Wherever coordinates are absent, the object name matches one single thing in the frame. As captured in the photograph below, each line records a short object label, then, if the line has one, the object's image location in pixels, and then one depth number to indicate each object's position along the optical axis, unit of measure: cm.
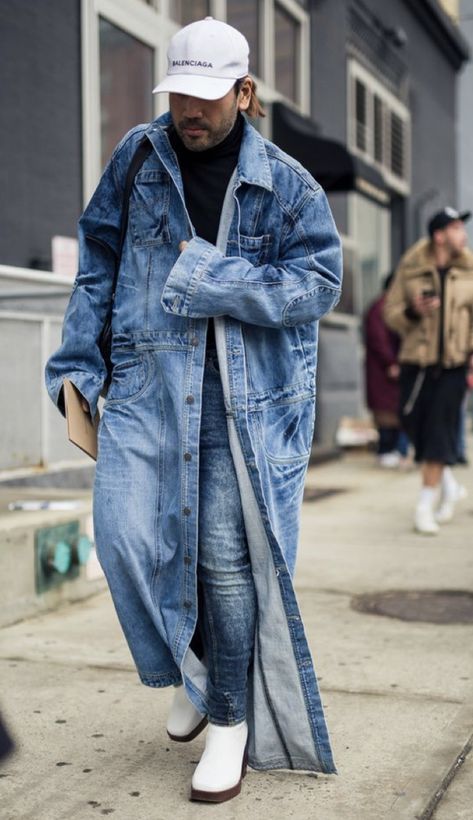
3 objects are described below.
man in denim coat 271
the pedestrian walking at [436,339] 657
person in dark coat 1053
